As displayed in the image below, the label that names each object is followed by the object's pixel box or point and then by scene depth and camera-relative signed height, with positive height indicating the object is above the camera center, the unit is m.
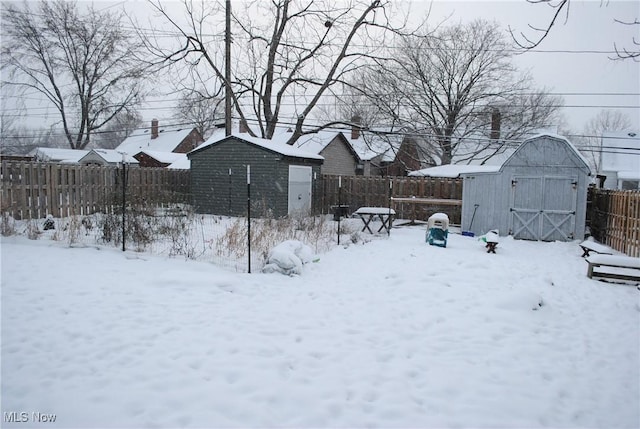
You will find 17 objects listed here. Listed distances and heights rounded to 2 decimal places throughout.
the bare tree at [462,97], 26.33 +6.48
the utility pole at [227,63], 17.67 +5.60
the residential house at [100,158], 32.19 +2.25
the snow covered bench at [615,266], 7.43 -1.25
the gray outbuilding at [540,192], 12.05 +0.13
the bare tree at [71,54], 29.21 +10.08
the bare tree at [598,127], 53.25 +9.67
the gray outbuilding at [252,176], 15.59 +0.53
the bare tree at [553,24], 4.33 +1.85
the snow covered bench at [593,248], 8.92 -1.15
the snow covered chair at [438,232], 10.55 -0.99
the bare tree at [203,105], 20.89 +5.85
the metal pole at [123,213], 7.88 -0.54
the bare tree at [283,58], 20.50 +6.90
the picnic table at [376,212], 12.06 -0.60
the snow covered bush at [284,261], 6.96 -1.24
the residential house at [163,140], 38.28 +4.67
